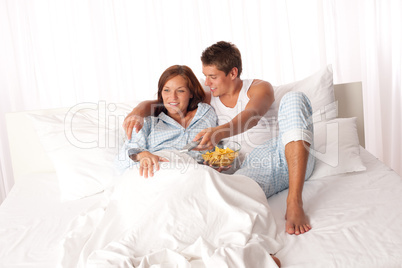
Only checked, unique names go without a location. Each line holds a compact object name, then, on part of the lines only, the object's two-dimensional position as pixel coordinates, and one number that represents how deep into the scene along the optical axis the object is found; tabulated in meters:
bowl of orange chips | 1.88
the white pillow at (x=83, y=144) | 2.08
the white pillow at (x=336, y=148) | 1.93
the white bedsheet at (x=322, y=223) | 1.27
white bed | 1.27
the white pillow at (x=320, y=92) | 2.27
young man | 1.68
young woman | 2.05
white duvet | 1.26
